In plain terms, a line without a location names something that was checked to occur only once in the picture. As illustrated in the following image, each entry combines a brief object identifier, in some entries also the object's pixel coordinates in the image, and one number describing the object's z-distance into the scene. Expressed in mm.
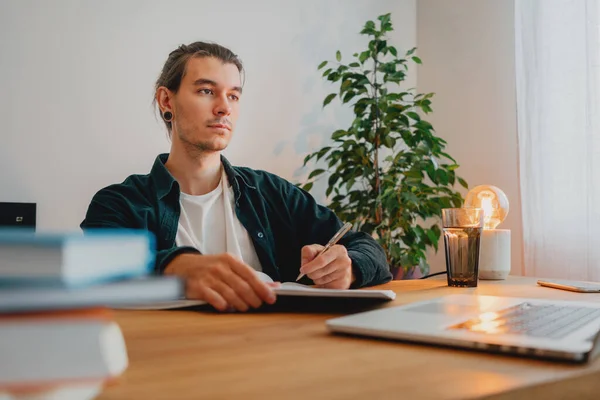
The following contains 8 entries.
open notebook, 840
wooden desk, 437
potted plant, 2775
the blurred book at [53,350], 281
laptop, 557
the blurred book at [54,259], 281
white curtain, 2627
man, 1398
